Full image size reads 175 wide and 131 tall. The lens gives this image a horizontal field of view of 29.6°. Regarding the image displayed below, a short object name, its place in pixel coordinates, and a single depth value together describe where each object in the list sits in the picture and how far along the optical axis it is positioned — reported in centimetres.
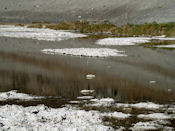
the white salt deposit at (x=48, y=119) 827
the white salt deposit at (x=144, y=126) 839
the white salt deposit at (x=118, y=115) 920
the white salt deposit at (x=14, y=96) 1124
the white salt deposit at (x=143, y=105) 1026
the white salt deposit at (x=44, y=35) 3919
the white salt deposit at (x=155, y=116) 928
